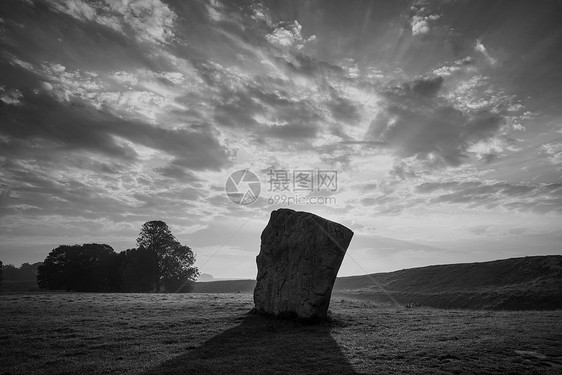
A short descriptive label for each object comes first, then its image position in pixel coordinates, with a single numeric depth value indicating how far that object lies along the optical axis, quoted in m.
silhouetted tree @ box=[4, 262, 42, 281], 117.65
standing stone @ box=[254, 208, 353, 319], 19.97
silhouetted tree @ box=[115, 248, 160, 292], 56.66
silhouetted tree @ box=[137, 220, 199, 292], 59.41
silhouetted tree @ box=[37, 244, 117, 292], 59.59
